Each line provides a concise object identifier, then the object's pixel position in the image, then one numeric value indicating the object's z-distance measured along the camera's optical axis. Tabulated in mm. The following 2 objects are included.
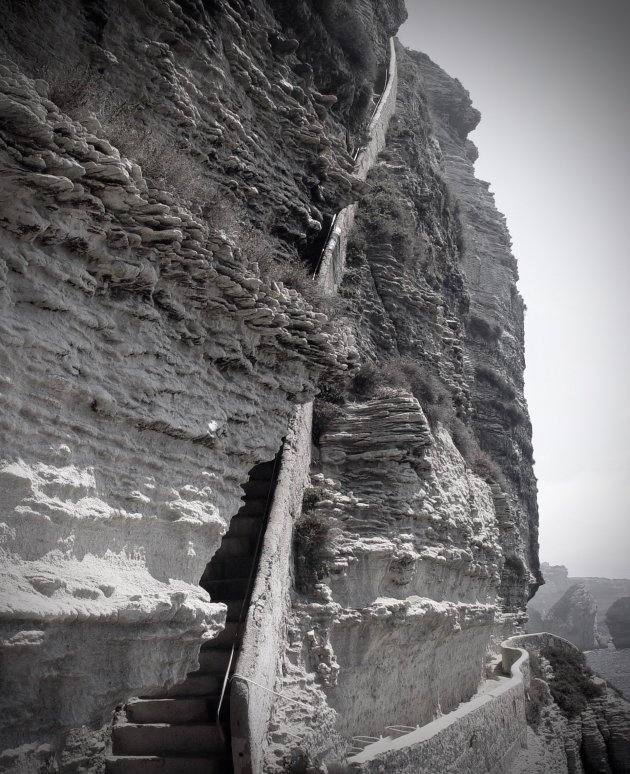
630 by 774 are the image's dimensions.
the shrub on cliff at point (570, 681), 19516
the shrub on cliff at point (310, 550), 8609
